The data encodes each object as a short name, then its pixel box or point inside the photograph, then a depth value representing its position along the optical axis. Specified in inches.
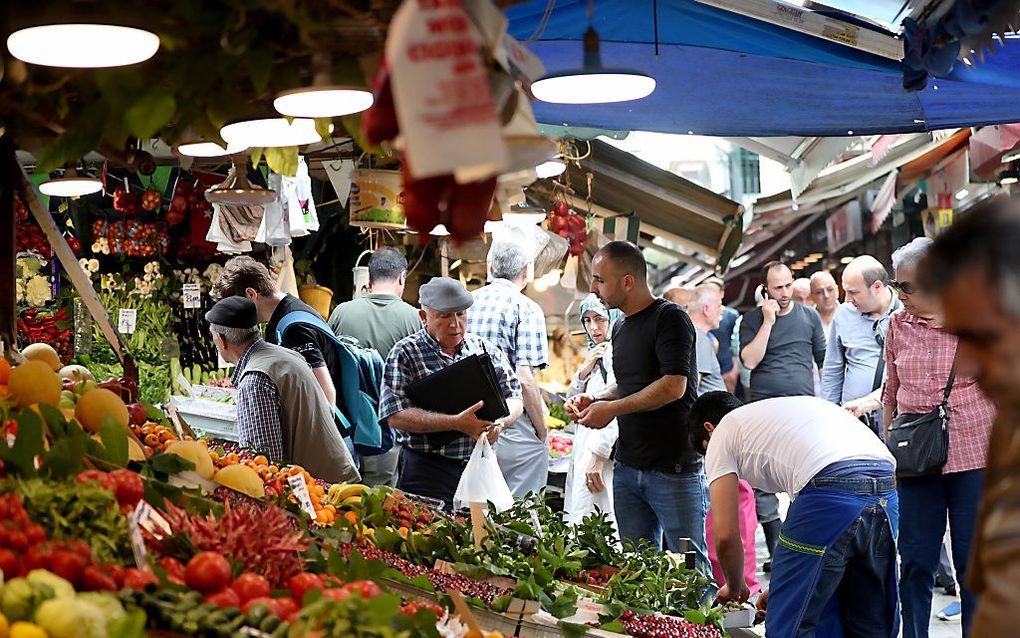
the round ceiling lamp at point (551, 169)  278.2
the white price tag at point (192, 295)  342.2
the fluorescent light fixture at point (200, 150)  151.1
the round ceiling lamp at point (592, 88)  156.8
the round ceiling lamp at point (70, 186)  263.0
